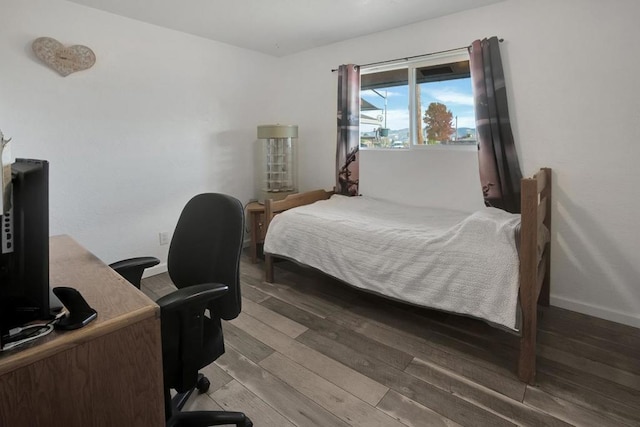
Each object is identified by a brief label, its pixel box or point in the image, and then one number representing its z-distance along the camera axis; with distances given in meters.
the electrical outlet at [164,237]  3.21
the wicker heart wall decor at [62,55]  2.36
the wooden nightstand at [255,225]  3.41
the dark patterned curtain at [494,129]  2.53
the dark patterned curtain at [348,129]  3.36
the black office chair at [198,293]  1.18
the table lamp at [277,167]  3.67
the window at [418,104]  2.89
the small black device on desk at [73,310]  0.85
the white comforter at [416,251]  1.78
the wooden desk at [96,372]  0.75
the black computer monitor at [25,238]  0.77
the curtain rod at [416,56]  2.73
